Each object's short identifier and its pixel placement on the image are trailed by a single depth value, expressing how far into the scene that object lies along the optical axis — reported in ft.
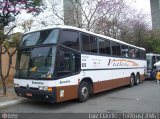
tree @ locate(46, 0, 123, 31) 71.82
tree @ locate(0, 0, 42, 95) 41.29
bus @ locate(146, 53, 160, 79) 77.71
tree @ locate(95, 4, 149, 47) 81.71
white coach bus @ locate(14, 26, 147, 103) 32.01
